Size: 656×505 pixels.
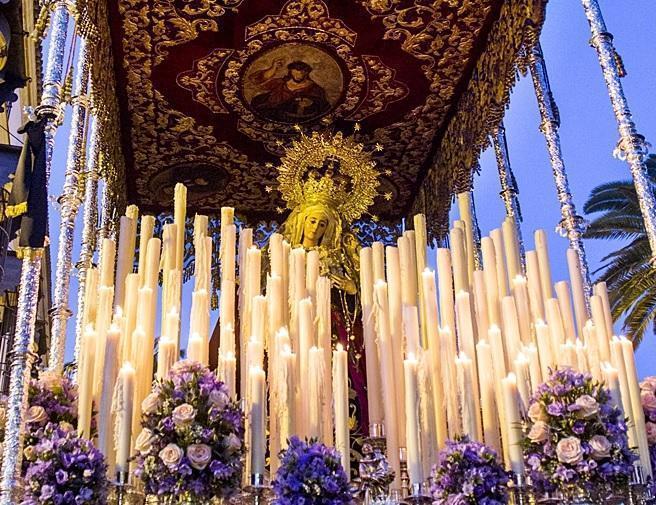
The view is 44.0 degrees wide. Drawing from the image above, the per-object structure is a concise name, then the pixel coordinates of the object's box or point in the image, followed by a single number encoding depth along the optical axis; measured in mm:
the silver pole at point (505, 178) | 7203
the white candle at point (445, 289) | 4969
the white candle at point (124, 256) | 4977
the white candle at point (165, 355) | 4277
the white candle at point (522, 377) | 4371
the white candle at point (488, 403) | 4410
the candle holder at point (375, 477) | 4117
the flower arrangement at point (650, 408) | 4520
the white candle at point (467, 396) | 4332
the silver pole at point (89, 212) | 6715
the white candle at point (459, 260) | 4992
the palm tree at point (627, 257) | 12391
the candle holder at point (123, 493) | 3857
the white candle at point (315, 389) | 4398
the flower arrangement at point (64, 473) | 3643
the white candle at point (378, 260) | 5129
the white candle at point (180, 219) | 5105
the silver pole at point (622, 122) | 4824
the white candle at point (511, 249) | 5031
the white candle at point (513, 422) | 4156
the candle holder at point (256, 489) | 3920
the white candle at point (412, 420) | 4048
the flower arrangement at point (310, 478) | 3654
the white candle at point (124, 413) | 3898
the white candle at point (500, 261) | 5000
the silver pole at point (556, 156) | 5646
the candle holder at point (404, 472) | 4422
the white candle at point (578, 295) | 4855
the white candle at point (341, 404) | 4203
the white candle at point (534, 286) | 4945
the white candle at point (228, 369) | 4355
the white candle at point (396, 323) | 4613
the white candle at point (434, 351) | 4613
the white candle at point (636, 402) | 4223
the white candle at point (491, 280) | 4938
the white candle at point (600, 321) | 4630
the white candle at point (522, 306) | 4883
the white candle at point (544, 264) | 4980
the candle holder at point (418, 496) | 3979
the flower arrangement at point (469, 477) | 3867
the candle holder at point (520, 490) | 4102
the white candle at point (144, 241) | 4867
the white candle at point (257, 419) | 3988
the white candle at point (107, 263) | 4797
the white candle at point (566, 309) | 4793
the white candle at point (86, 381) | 4297
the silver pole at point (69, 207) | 5457
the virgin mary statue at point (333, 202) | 7434
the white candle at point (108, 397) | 4121
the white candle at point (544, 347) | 4699
